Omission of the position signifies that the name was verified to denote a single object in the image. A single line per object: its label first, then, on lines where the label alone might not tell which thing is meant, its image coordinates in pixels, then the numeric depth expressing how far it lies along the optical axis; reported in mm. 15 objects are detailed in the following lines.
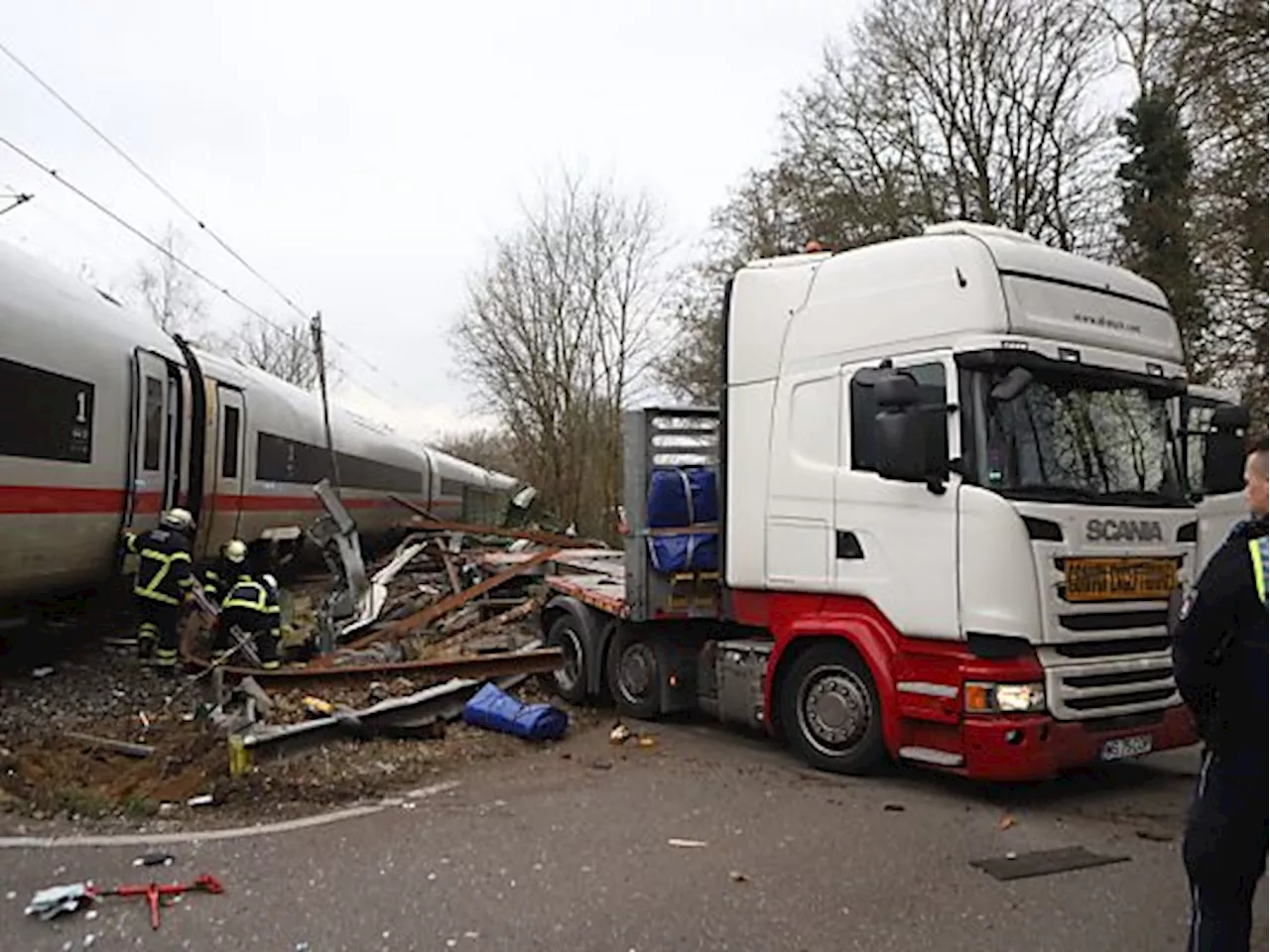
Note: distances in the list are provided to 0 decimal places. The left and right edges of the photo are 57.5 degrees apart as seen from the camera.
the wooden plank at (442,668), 9031
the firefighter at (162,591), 9977
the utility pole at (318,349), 13914
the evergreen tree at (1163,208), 20562
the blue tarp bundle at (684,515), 8055
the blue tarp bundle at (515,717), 8008
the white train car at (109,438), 8516
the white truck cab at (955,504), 6109
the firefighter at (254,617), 10188
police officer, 3352
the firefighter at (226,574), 11320
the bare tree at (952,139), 26797
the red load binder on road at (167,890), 4730
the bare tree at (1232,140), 16156
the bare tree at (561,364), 33594
